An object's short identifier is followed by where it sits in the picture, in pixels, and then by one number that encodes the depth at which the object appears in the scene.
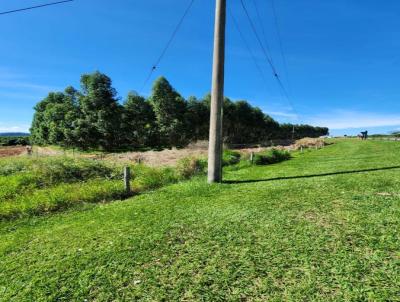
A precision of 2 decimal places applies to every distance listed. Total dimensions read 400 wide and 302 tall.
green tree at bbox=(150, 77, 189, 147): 41.00
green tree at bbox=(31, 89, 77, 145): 36.50
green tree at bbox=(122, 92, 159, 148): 42.12
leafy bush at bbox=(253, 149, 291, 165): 17.08
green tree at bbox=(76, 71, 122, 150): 35.38
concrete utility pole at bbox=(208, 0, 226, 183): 9.68
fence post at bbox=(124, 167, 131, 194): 8.65
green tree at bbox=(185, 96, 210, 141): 45.75
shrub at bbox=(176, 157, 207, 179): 12.31
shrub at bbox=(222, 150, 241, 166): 16.97
